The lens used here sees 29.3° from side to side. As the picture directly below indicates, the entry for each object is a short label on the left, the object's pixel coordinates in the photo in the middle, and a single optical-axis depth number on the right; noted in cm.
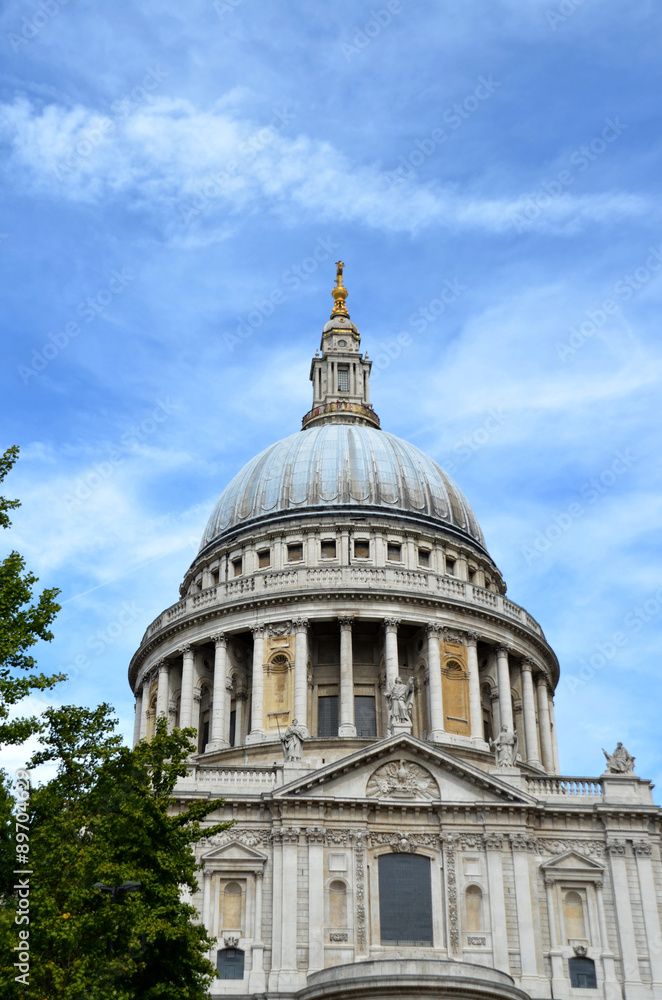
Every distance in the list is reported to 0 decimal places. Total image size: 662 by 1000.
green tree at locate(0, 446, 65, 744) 2820
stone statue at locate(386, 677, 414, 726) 5175
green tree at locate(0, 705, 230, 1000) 3070
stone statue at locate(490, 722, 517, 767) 5094
